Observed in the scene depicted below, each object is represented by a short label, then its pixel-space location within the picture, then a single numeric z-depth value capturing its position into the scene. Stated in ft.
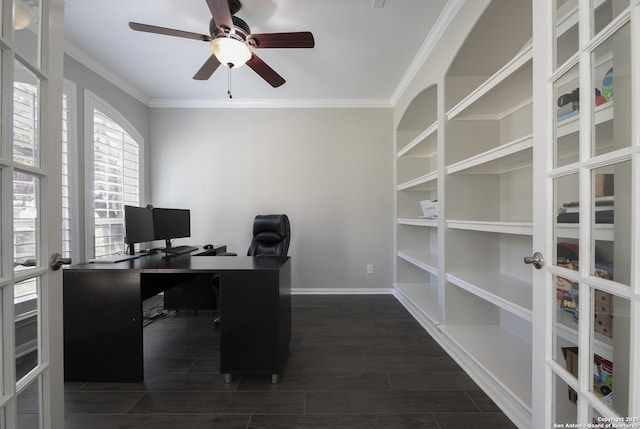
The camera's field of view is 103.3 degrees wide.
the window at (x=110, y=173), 9.08
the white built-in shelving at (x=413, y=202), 10.33
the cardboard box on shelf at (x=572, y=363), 3.03
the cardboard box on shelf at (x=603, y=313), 2.68
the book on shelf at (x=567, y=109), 3.07
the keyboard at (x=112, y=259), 6.45
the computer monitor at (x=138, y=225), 6.95
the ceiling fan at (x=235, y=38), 5.79
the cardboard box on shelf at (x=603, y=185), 2.69
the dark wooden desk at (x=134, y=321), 5.58
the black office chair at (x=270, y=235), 9.74
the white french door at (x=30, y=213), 2.68
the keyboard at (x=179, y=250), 8.19
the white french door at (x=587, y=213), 2.48
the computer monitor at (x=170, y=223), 8.26
